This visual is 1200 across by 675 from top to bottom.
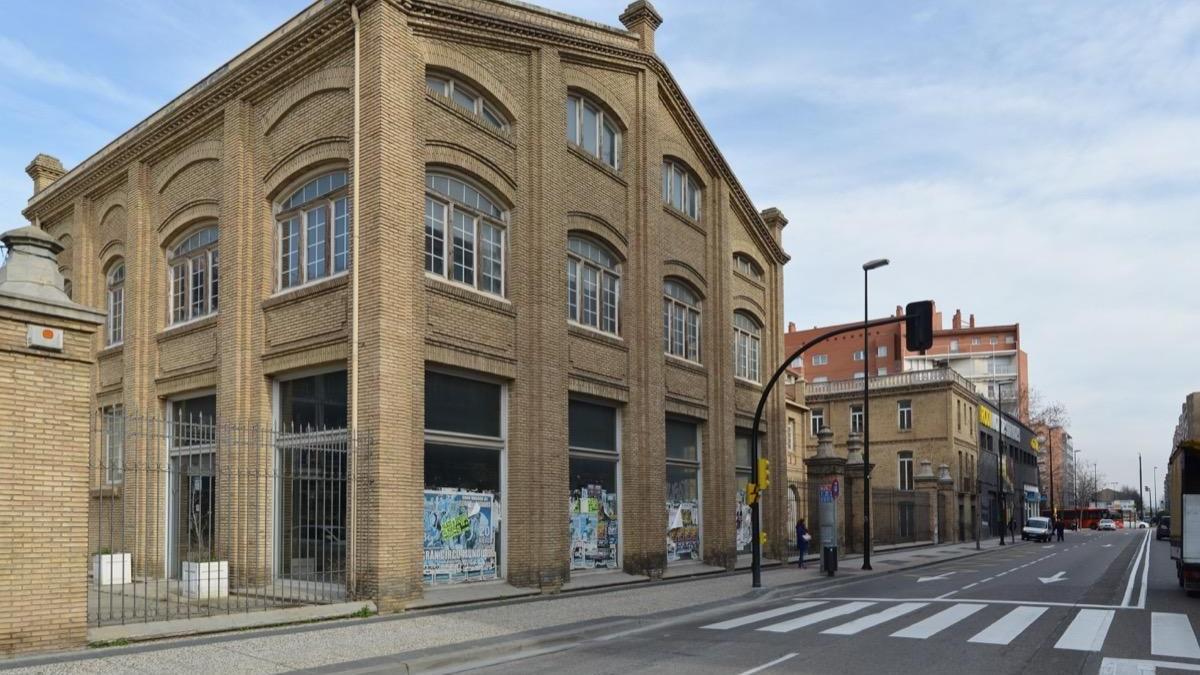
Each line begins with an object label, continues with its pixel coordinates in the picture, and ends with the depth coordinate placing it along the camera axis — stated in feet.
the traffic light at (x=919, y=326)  64.08
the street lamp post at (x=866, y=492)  93.61
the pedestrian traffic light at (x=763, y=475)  70.43
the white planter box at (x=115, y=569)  60.90
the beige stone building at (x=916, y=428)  182.60
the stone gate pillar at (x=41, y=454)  35.04
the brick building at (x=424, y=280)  53.72
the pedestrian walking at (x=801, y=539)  94.58
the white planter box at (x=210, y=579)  54.95
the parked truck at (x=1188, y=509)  63.62
